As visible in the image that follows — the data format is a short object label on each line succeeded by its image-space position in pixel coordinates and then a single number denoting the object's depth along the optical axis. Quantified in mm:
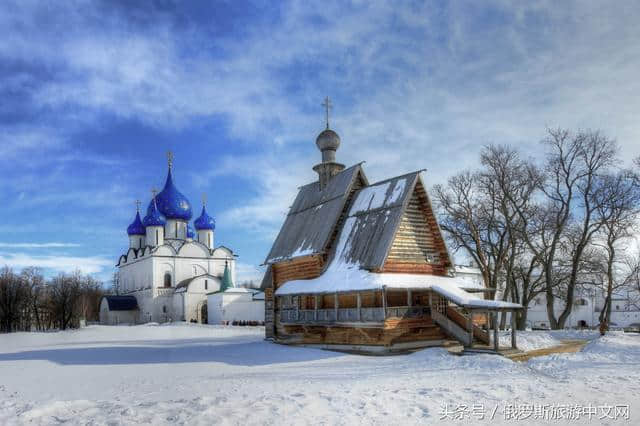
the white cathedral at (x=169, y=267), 62312
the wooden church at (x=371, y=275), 20609
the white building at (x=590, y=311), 62188
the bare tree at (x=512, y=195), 31094
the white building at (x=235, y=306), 57344
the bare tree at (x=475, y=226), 32188
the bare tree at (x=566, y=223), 30172
